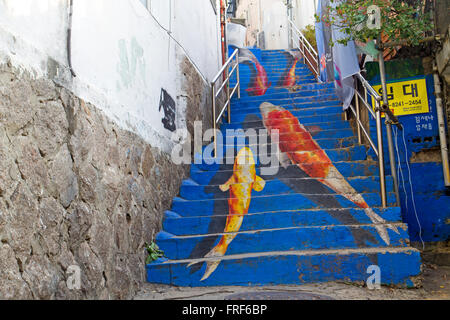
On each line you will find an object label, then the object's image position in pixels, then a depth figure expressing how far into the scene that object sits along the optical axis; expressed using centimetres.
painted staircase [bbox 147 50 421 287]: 328
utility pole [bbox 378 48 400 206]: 387
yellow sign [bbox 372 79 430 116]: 523
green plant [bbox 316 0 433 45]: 458
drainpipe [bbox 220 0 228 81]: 997
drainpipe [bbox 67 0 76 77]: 249
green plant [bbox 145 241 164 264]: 351
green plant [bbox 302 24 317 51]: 1255
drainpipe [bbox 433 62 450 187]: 495
